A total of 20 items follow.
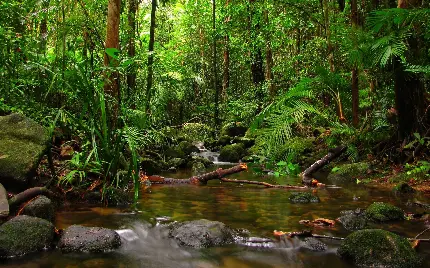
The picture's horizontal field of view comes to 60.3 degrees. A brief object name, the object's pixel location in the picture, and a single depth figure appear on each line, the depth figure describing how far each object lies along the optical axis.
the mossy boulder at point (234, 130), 17.06
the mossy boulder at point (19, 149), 4.25
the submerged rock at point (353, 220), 4.05
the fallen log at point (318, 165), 5.91
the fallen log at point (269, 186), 5.87
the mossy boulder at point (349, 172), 7.54
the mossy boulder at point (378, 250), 2.98
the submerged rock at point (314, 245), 3.45
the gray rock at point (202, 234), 3.57
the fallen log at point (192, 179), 6.13
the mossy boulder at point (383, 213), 4.29
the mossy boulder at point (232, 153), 12.59
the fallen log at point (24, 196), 3.77
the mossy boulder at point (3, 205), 3.28
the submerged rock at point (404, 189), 5.88
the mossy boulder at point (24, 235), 3.08
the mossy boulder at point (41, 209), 3.73
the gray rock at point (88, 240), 3.29
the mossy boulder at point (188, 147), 13.65
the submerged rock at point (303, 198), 5.39
